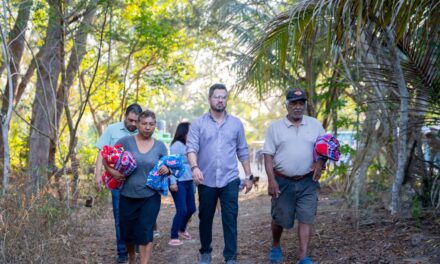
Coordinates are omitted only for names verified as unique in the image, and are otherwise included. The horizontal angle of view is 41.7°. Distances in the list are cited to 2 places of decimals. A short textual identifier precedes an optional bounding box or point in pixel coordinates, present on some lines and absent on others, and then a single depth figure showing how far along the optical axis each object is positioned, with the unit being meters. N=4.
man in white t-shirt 6.09
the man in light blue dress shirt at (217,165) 6.09
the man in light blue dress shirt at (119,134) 6.71
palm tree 5.42
